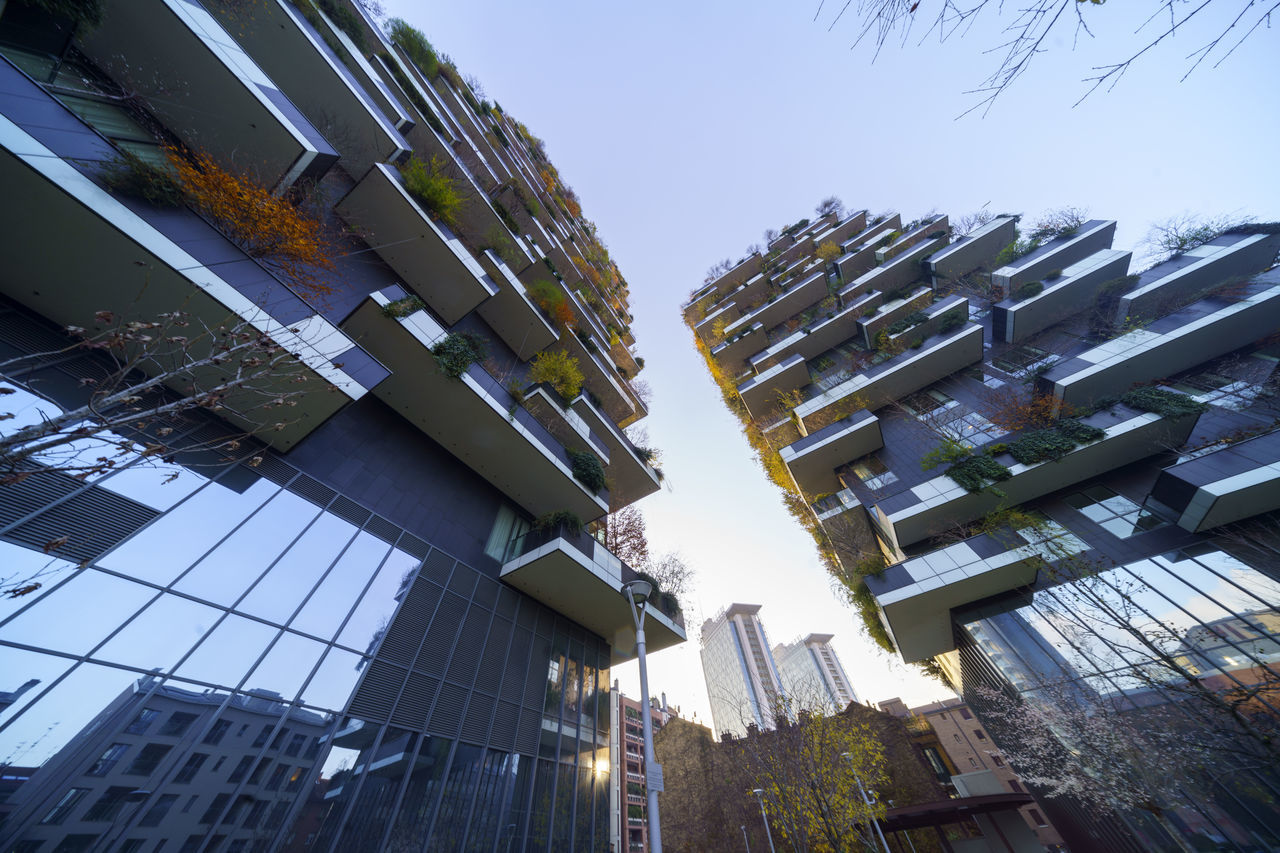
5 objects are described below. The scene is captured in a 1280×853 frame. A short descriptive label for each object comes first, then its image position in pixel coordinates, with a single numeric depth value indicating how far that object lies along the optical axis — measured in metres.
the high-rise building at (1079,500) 9.46
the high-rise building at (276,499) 5.30
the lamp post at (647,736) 5.61
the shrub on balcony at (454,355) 10.73
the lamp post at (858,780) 12.75
